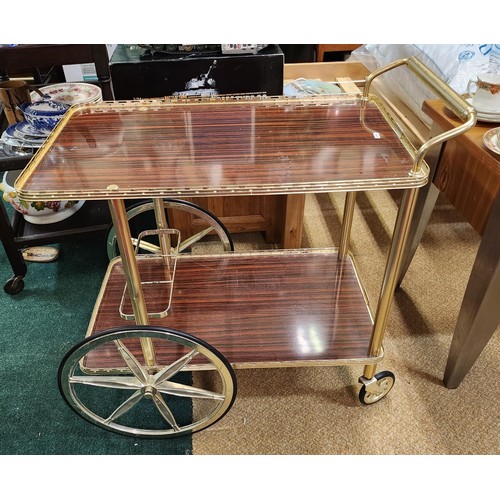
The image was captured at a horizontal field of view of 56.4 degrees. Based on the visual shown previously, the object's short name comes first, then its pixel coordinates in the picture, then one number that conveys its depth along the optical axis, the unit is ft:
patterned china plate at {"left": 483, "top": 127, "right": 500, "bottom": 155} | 3.16
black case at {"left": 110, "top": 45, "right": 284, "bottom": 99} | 4.49
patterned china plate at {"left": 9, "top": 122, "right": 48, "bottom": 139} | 4.35
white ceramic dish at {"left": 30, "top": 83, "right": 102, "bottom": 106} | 4.73
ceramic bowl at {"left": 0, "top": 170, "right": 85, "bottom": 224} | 4.76
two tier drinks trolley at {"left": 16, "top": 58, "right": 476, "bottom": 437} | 2.62
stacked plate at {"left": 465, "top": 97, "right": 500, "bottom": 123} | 3.43
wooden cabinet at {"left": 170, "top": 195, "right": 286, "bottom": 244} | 5.23
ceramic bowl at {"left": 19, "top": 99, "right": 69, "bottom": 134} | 4.26
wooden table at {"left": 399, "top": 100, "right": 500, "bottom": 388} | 3.20
